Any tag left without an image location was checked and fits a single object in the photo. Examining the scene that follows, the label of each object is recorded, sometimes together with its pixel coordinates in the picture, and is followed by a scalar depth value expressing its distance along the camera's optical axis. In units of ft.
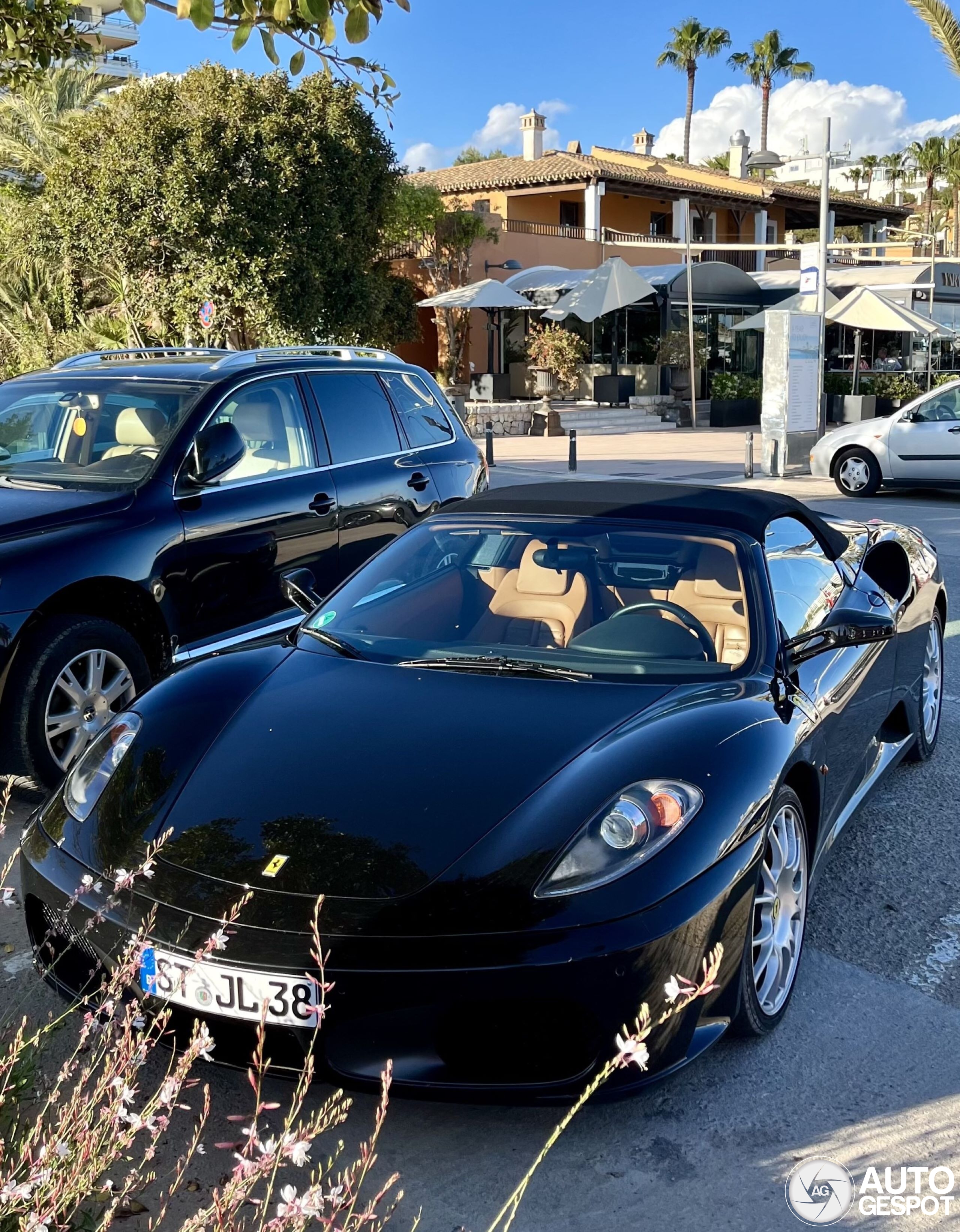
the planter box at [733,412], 94.17
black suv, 16.80
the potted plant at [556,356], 95.25
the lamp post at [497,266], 109.29
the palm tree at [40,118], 80.84
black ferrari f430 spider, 8.71
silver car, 49.03
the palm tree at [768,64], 211.41
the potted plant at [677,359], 101.14
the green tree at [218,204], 68.95
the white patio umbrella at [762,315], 88.22
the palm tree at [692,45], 203.31
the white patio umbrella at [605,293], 83.56
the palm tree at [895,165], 272.51
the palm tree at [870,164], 274.36
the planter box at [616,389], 102.42
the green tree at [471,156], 224.94
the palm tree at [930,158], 226.38
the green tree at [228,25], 13.05
